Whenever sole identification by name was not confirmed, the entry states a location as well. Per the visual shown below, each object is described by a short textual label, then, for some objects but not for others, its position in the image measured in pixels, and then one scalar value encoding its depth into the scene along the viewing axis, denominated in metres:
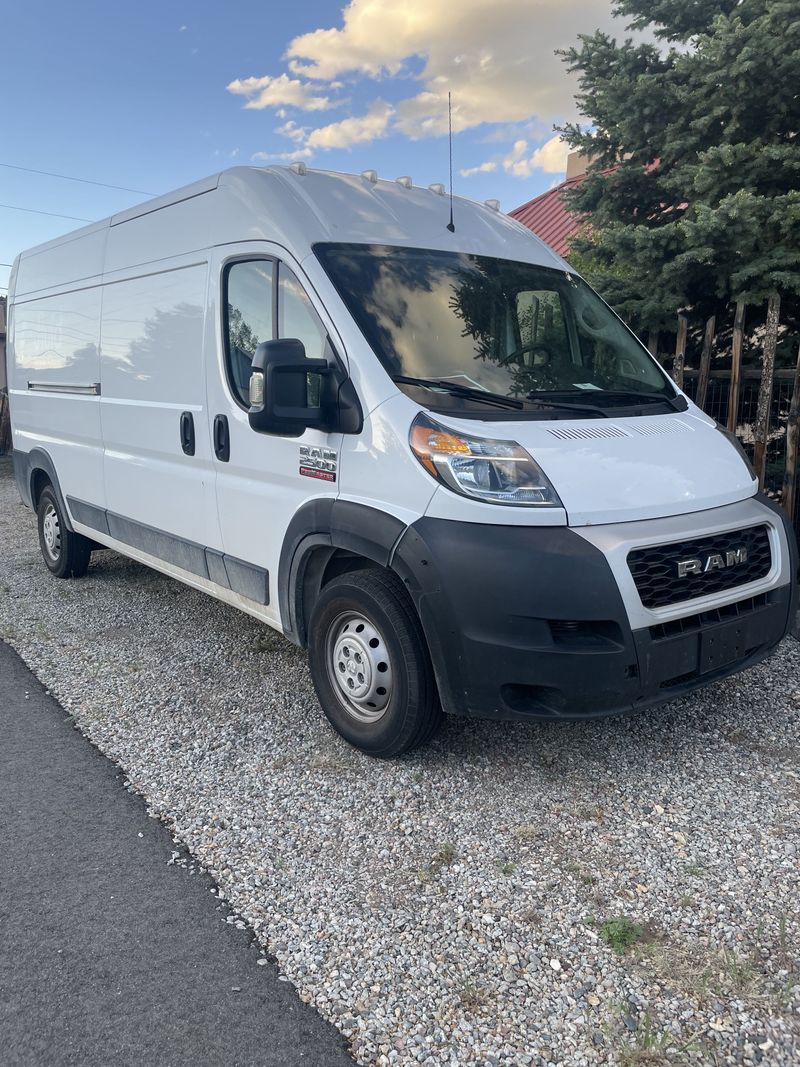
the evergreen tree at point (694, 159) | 5.61
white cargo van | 3.24
